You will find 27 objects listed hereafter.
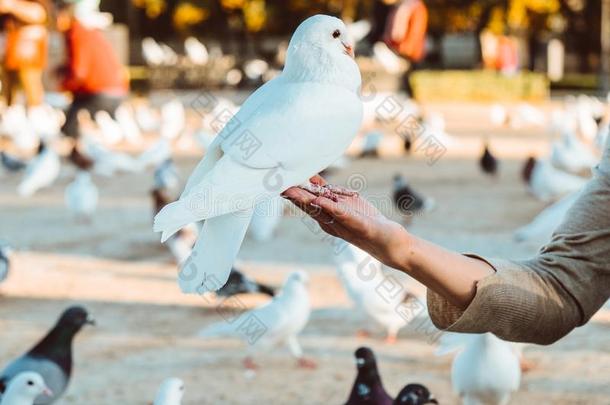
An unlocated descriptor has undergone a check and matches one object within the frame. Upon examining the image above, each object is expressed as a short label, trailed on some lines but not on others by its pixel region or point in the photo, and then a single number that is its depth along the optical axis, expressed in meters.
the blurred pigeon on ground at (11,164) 12.70
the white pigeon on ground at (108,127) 15.06
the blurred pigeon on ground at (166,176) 9.35
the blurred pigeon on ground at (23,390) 4.20
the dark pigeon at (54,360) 4.60
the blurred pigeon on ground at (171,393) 4.03
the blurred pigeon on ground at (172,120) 15.38
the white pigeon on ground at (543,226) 6.44
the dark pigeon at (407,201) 9.27
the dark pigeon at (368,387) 4.35
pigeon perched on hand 2.25
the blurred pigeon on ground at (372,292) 5.75
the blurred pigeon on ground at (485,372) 4.51
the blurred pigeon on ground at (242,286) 6.13
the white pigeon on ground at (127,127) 15.95
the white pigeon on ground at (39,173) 11.41
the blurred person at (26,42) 15.93
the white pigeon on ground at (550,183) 9.88
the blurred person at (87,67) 13.97
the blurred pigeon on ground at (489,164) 11.95
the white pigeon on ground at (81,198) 9.73
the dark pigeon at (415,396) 4.25
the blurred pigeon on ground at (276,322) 5.34
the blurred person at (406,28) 14.20
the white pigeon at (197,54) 25.59
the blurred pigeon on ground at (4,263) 6.89
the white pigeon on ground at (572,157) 12.02
